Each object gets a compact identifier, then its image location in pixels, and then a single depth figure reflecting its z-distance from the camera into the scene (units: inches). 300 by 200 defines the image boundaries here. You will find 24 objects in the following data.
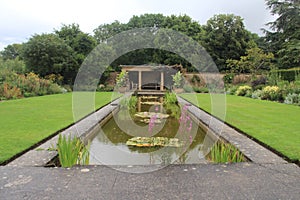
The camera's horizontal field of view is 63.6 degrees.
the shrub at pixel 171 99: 435.0
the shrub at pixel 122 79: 646.8
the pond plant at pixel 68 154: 110.8
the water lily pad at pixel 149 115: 293.4
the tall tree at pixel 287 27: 790.5
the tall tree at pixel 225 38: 1026.7
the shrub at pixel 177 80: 675.6
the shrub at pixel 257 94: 525.7
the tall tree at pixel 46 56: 786.8
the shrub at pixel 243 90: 618.7
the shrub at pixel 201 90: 767.7
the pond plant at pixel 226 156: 118.3
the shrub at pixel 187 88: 726.6
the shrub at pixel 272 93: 464.5
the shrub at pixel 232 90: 692.2
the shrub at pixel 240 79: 793.8
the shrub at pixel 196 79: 869.3
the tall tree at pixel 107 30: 1360.7
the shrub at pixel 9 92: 446.6
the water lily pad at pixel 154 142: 166.6
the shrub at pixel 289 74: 588.6
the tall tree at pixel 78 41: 932.0
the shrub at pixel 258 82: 631.5
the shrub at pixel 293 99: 396.2
